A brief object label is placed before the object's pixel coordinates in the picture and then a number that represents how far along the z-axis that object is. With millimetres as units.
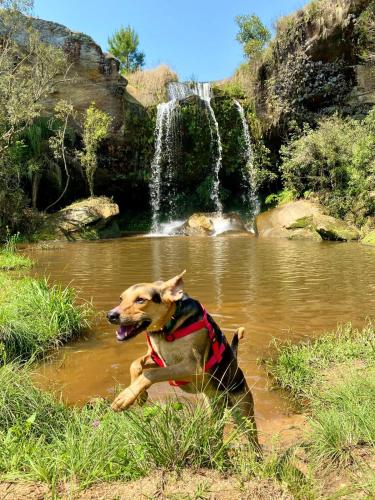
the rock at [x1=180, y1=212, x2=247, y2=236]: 23484
